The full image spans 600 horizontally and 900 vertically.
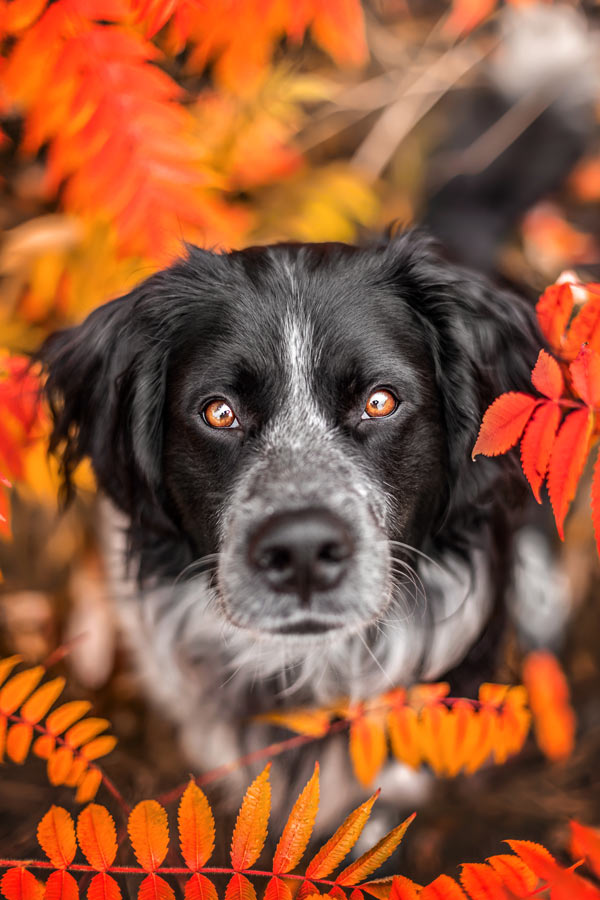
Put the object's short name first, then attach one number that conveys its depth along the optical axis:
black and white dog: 0.92
